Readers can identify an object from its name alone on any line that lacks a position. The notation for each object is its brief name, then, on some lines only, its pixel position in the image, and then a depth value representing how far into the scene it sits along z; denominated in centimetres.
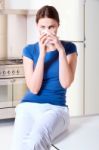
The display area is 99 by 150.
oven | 312
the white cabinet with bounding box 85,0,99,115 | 296
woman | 137
